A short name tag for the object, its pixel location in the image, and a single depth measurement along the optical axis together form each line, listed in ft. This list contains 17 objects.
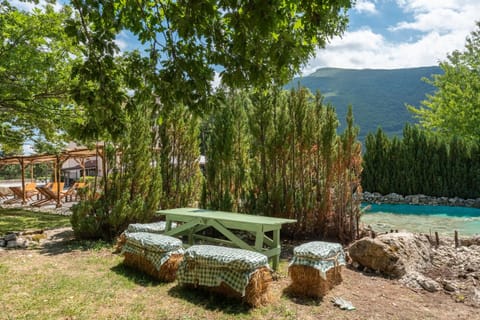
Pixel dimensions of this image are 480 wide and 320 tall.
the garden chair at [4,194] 56.34
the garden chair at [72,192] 48.89
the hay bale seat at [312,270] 12.99
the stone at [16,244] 20.34
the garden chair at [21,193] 50.51
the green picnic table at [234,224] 15.57
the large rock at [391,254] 16.67
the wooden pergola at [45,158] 42.53
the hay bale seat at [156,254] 14.58
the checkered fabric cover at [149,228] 18.93
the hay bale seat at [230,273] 11.75
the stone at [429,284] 14.89
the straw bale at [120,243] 19.43
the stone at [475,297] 13.33
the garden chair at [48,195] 44.88
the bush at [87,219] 22.33
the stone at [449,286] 14.72
